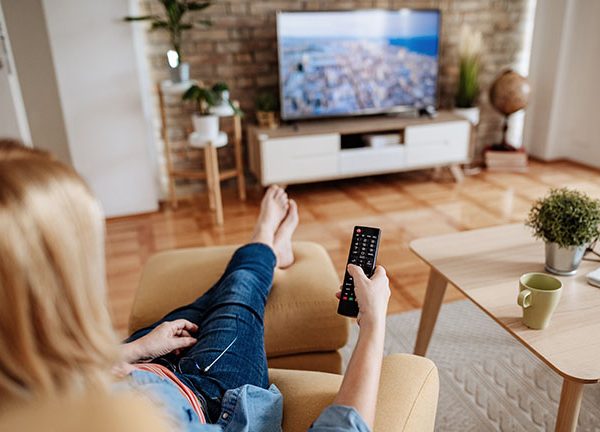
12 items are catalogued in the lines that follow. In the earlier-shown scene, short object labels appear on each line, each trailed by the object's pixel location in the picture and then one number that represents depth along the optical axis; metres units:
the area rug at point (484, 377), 1.42
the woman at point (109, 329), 0.45
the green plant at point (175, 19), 2.82
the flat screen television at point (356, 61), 3.20
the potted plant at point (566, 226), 1.25
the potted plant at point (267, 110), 3.28
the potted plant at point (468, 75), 3.60
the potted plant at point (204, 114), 2.73
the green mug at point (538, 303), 1.09
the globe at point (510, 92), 3.57
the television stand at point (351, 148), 3.18
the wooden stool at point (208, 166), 2.87
